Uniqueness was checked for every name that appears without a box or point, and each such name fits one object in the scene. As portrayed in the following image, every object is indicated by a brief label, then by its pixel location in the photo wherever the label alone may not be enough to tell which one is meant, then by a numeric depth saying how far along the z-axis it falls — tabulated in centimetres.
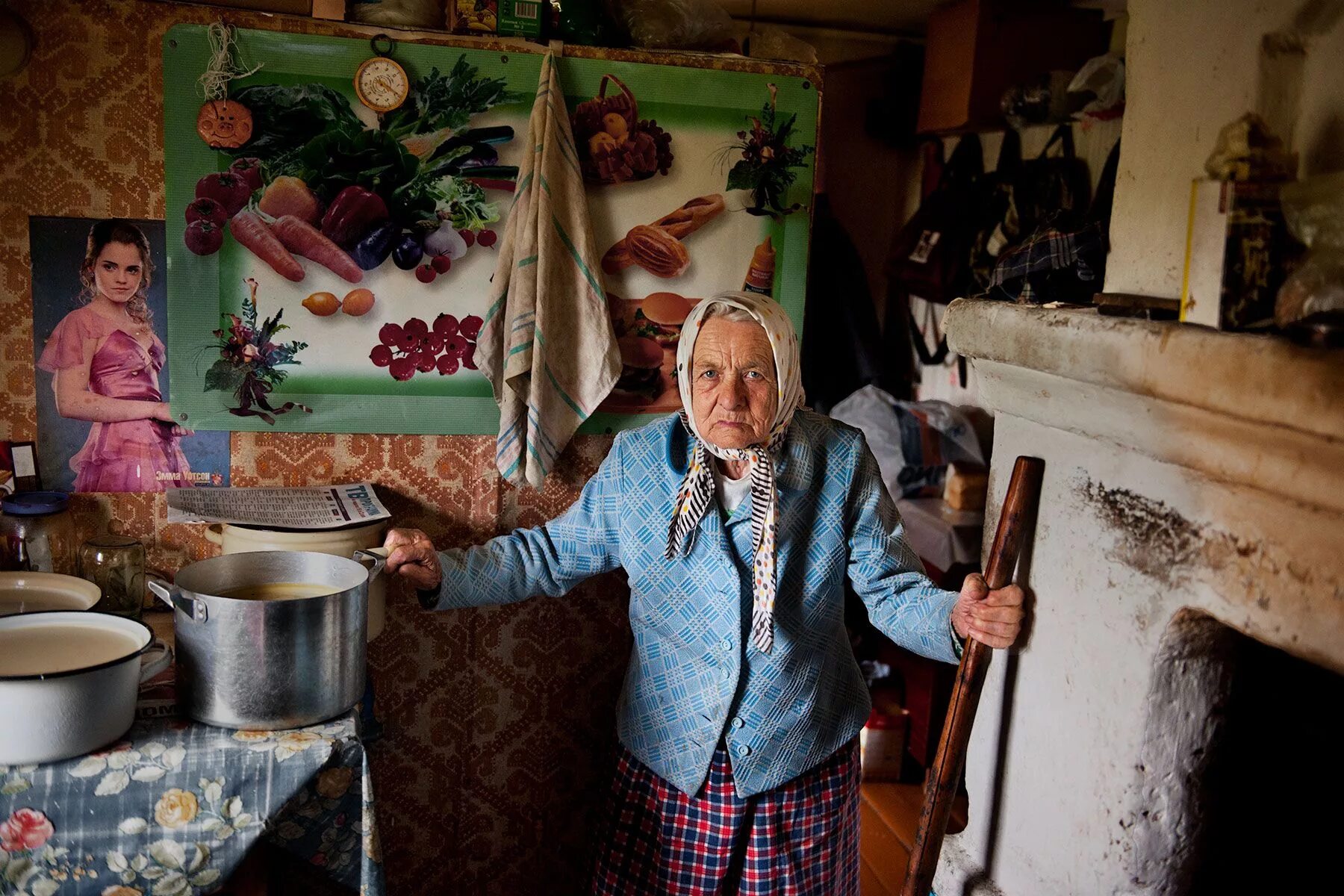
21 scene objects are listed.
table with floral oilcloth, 130
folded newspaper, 169
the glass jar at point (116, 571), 172
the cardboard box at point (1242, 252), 123
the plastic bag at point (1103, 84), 304
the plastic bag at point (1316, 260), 110
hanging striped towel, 186
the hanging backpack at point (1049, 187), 338
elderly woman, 170
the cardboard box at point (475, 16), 186
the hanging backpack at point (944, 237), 375
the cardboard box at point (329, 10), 179
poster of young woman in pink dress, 177
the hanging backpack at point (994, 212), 360
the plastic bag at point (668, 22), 196
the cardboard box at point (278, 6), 179
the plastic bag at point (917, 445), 343
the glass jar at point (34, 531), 168
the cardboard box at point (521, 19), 187
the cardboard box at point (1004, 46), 346
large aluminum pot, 138
